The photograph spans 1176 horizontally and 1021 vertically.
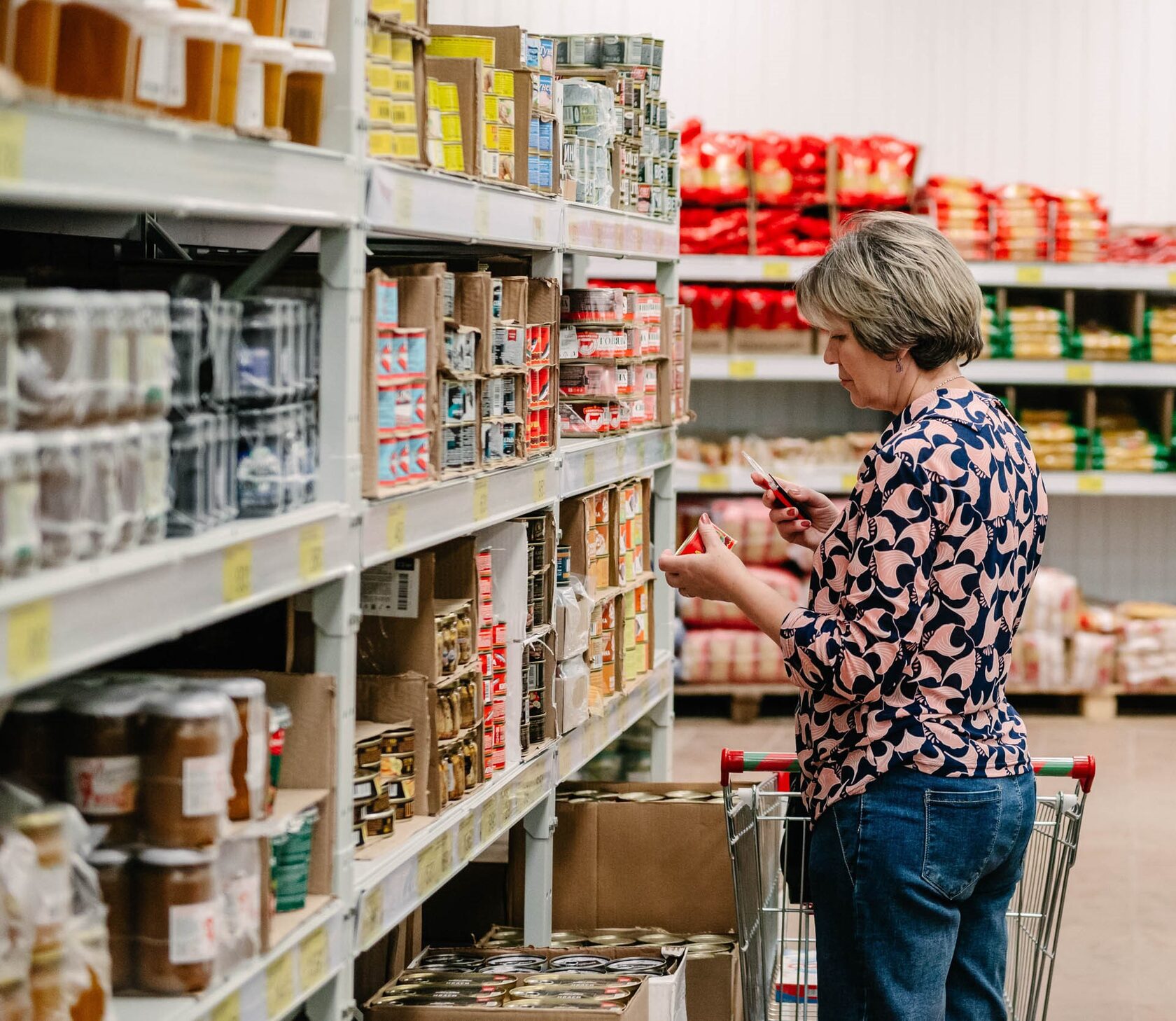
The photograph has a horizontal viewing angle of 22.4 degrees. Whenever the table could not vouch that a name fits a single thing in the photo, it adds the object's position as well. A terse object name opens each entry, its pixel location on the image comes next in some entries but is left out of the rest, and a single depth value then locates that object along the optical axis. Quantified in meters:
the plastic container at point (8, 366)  2.64
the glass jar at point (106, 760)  2.85
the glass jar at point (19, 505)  2.62
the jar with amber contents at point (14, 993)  2.68
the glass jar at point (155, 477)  2.80
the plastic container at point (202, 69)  2.83
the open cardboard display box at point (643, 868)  4.21
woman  3.30
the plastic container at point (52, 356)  2.68
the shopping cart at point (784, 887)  3.63
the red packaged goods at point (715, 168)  7.82
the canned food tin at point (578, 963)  3.72
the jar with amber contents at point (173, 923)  2.86
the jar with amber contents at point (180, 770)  2.86
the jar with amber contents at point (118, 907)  2.86
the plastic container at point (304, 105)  3.11
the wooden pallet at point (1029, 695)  7.82
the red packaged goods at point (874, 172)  7.91
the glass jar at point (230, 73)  2.88
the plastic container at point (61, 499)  2.68
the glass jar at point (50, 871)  2.72
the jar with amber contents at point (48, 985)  2.72
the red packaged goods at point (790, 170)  7.87
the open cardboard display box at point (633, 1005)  3.44
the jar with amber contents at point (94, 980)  2.76
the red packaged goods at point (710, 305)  7.95
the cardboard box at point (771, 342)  7.96
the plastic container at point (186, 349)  2.90
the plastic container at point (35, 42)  2.64
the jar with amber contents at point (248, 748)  2.95
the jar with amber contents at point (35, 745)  2.84
